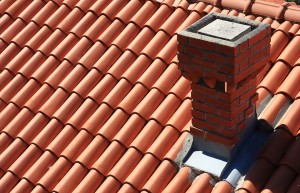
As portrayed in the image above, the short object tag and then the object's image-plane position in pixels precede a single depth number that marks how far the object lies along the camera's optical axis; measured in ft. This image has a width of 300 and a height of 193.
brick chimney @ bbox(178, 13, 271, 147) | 29.12
